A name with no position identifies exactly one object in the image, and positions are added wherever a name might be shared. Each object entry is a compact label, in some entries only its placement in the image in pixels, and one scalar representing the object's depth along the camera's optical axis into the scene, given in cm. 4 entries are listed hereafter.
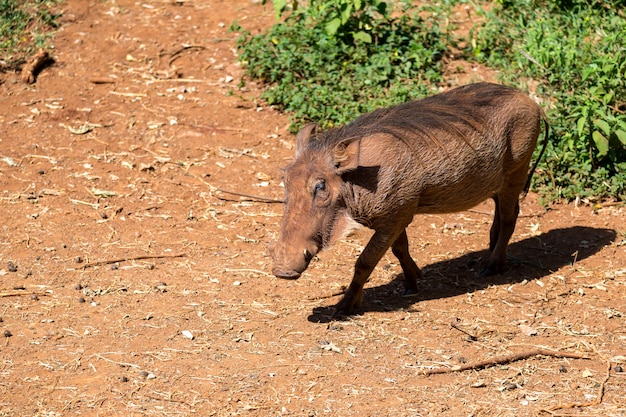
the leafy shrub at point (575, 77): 1337
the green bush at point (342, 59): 1518
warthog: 980
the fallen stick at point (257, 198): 1364
